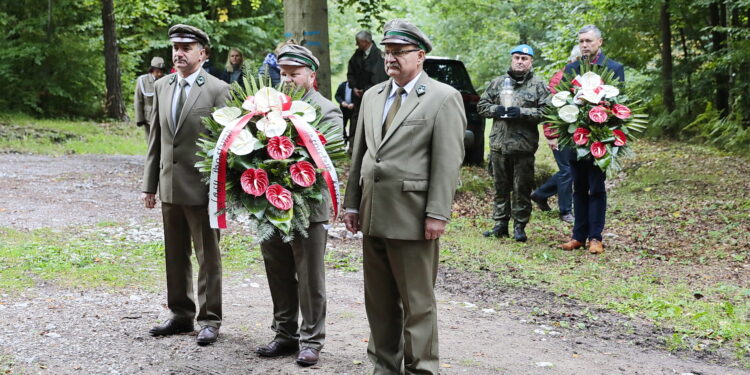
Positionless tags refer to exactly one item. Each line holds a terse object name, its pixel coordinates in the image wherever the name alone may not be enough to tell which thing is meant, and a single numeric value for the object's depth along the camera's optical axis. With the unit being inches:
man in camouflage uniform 366.6
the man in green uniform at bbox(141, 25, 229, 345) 222.7
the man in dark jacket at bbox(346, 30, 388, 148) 548.4
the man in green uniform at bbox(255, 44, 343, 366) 206.7
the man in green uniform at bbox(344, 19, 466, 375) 179.2
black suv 574.2
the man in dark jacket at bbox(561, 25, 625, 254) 350.0
